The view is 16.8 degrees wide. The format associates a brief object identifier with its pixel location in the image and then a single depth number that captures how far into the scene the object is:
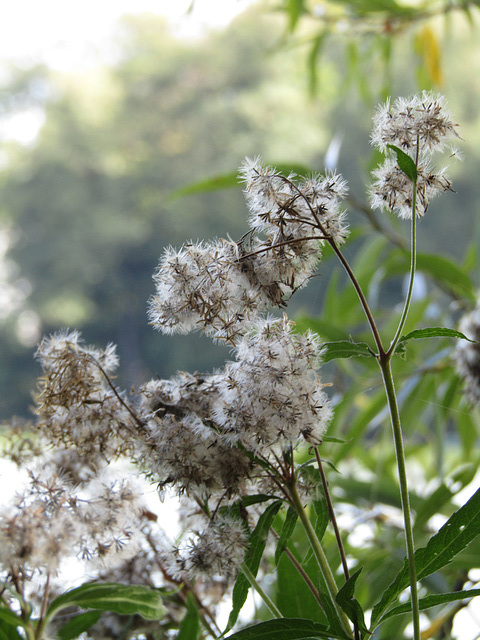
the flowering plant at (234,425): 0.64
